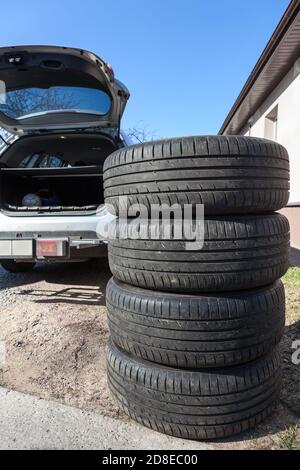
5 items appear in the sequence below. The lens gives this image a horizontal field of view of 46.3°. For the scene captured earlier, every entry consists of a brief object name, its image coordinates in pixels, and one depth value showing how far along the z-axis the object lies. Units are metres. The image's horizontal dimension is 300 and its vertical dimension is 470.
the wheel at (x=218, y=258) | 1.79
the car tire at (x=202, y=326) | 1.80
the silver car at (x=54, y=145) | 3.66
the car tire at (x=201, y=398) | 1.84
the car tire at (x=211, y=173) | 1.77
